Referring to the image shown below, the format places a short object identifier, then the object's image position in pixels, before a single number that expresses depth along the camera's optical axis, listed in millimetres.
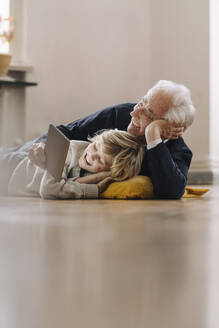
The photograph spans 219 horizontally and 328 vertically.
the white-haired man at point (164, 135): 3822
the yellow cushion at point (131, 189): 4005
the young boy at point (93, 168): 3966
